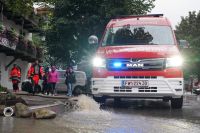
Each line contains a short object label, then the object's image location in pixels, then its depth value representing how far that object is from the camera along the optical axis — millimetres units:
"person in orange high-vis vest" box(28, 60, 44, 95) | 22359
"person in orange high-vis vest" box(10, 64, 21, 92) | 24008
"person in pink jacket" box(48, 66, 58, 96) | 24812
